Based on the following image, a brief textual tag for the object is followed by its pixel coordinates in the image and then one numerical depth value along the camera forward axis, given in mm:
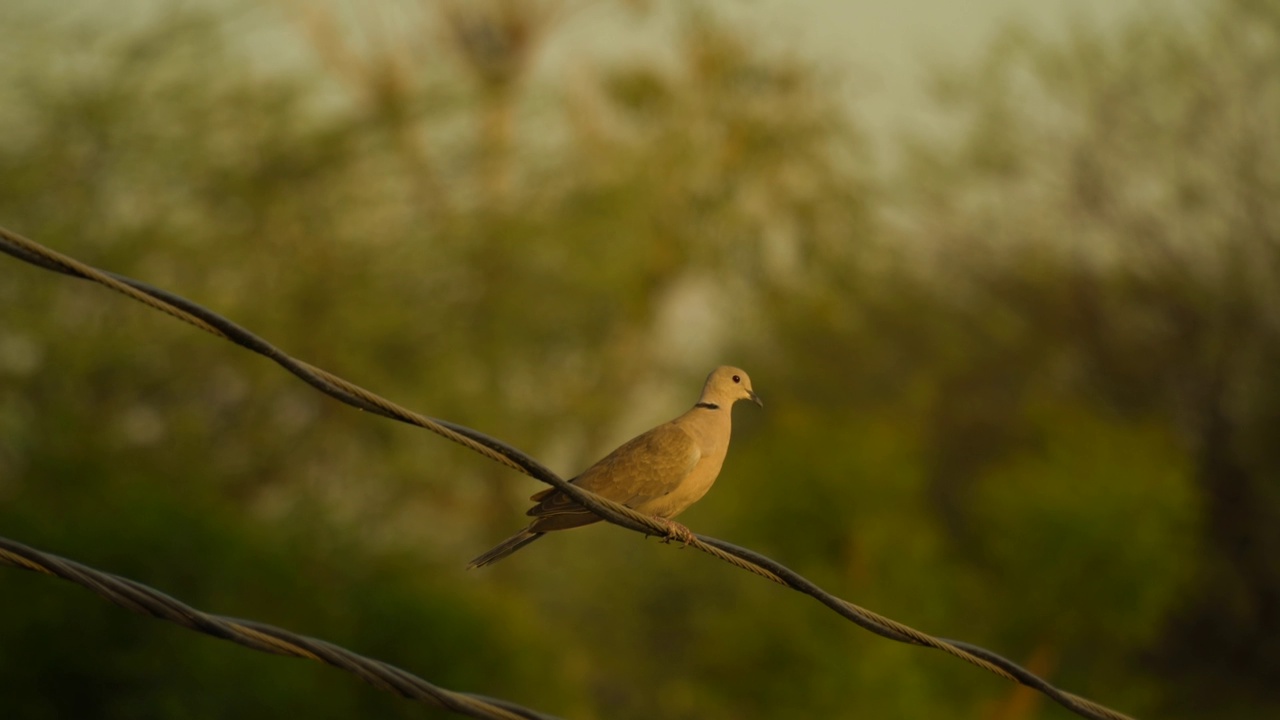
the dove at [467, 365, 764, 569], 10156
